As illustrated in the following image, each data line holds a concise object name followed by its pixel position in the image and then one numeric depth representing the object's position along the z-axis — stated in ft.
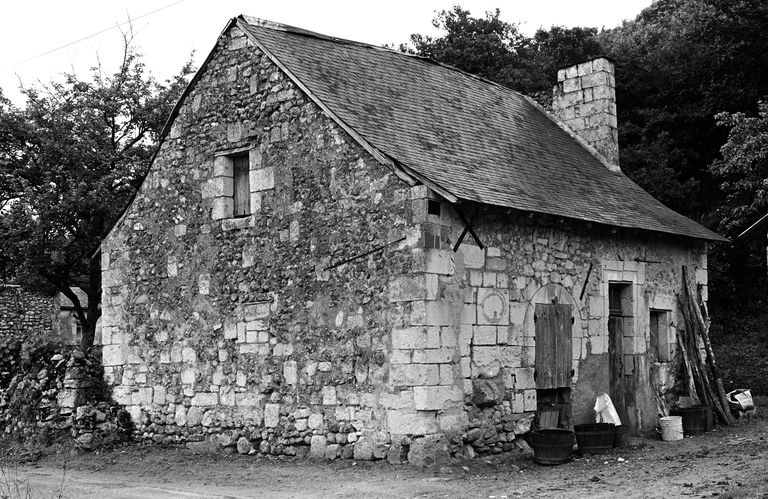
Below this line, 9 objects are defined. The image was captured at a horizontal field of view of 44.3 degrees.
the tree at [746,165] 69.87
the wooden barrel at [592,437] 44.01
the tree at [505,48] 99.96
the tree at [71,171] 69.82
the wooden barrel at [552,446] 40.96
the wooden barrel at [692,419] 51.49
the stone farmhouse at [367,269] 40.16
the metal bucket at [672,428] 49.80
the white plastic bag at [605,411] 47.75
